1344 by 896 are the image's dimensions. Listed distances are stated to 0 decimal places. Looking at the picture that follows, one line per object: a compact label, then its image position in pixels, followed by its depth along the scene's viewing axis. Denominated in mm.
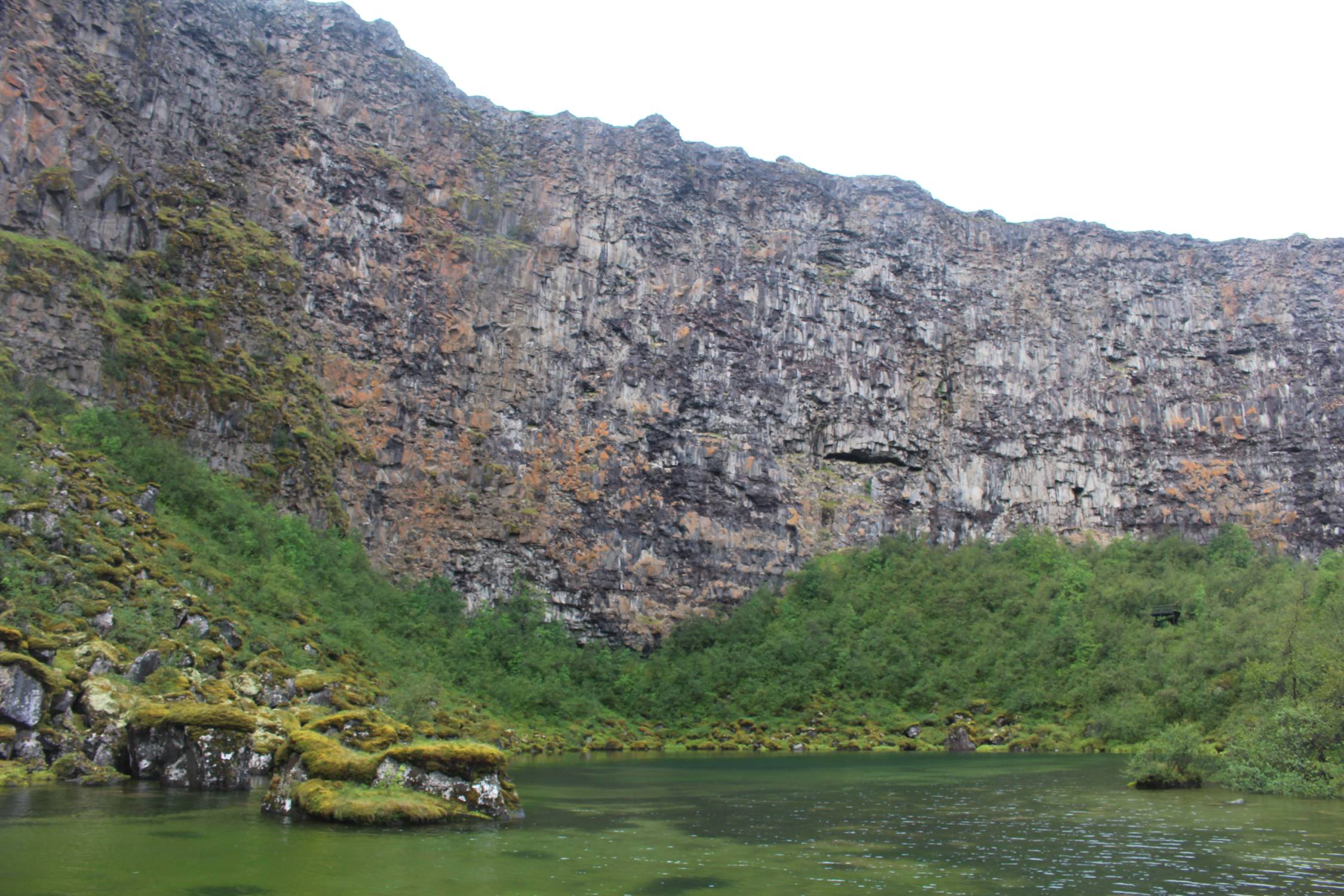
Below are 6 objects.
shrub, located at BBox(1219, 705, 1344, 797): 28891
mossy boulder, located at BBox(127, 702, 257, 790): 25359
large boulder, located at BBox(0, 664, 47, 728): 23953
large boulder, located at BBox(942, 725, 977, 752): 57812
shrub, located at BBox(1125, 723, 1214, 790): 30609
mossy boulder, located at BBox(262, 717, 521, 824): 20672
